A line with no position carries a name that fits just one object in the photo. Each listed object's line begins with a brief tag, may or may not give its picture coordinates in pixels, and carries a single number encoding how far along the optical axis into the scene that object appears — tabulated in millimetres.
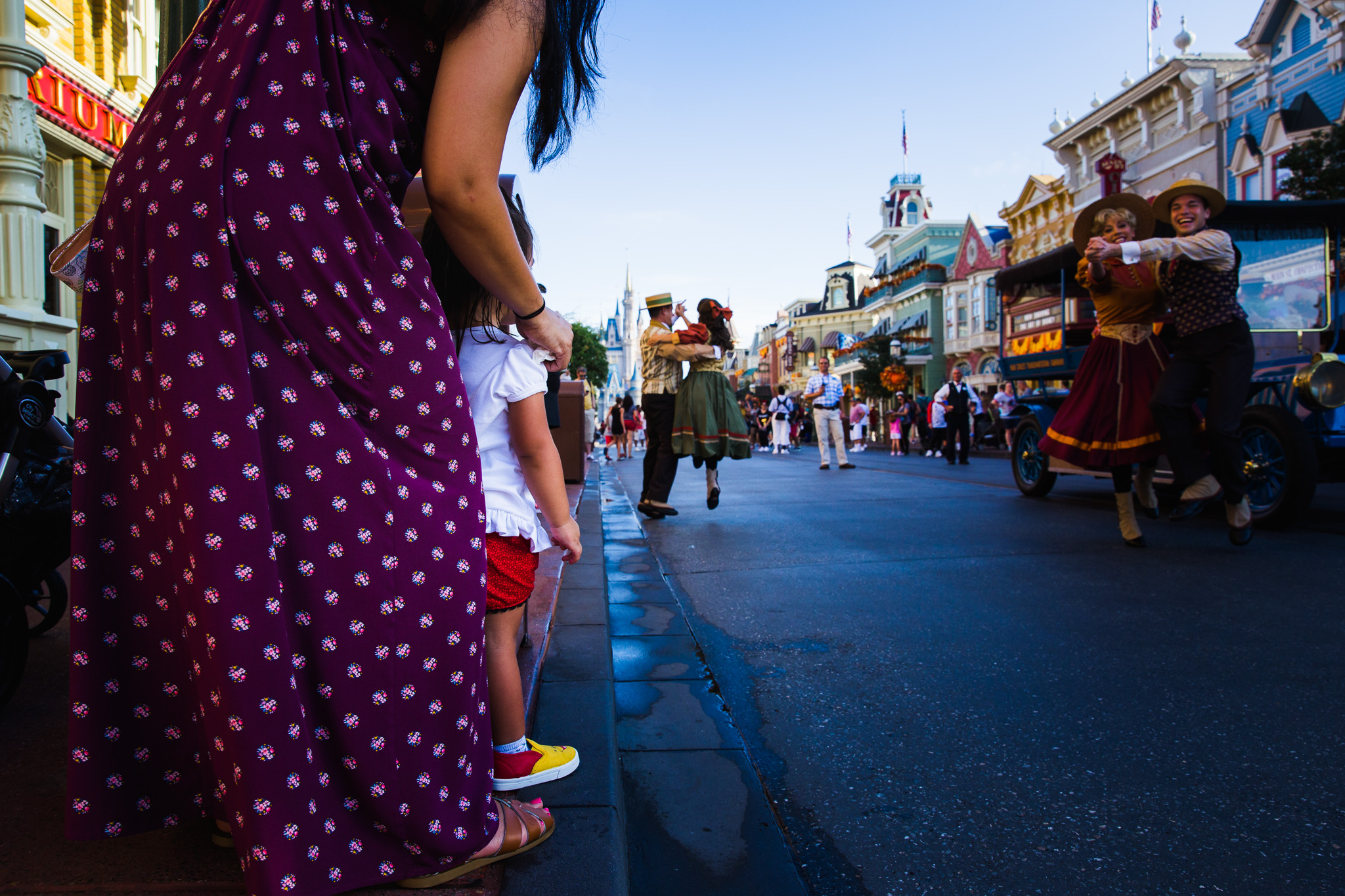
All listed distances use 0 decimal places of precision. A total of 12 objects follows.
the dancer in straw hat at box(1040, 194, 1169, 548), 5266
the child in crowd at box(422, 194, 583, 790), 1742
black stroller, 2428
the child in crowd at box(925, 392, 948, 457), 18509
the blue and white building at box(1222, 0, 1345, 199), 20109
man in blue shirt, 14581
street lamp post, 6707
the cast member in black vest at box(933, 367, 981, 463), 16297
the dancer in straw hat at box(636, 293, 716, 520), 7086
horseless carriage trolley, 5598
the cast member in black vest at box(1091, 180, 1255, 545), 4977
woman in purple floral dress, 1196
